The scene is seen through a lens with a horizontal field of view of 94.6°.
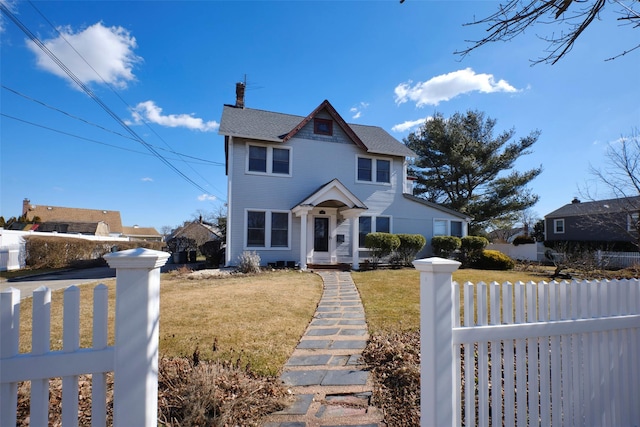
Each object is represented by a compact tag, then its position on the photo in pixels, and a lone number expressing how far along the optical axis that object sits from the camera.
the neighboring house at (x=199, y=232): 27.03
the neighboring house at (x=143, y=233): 57.00
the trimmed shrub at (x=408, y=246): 14.27
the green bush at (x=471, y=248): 15.22
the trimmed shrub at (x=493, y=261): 14.84
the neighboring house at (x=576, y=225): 23.32
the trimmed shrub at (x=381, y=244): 13.52
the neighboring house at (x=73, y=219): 38.38
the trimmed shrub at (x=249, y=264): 12.09
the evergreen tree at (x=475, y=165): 24.41
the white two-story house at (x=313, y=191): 13.42
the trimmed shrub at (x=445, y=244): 15.19
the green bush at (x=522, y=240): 25.09
